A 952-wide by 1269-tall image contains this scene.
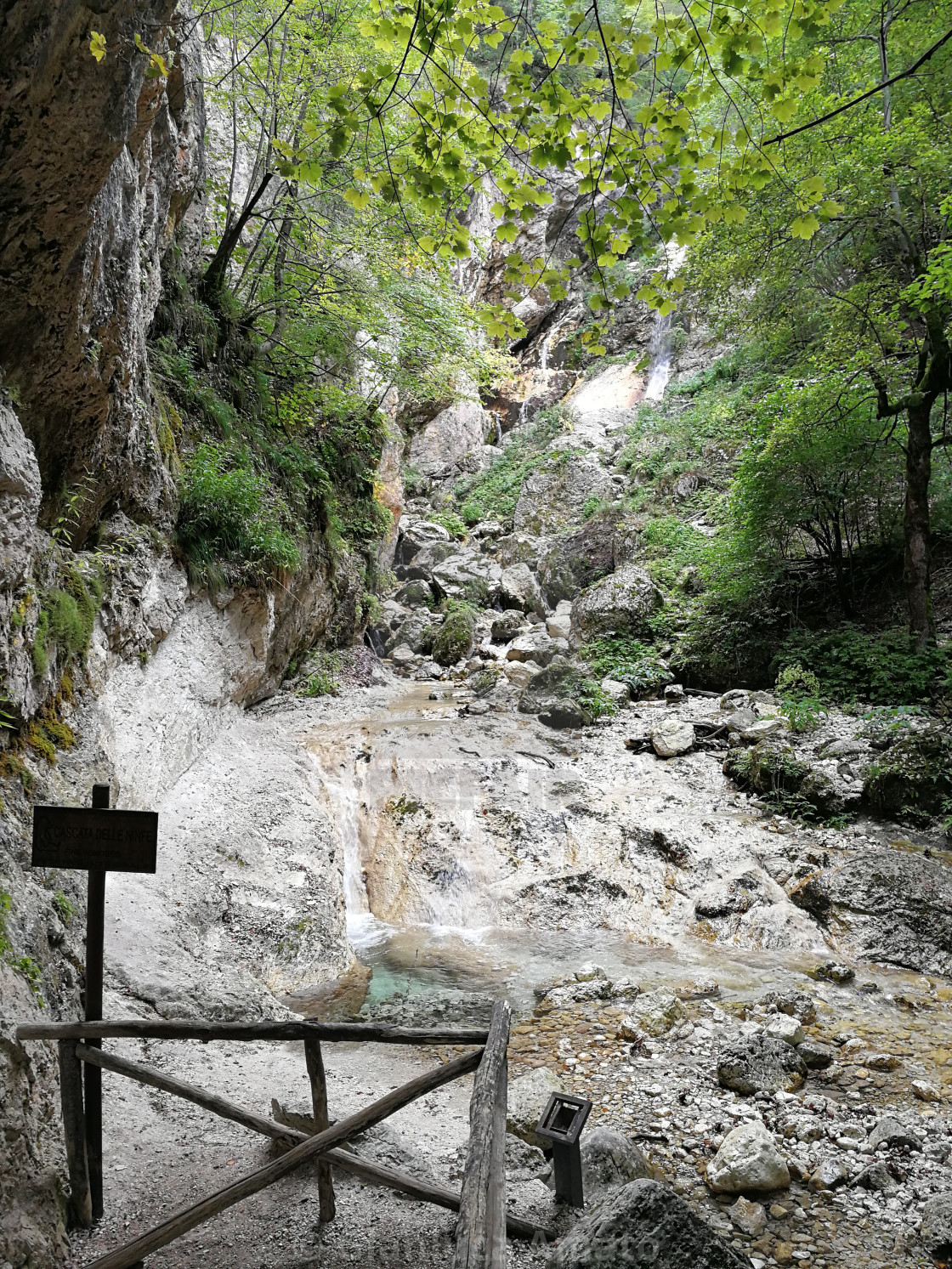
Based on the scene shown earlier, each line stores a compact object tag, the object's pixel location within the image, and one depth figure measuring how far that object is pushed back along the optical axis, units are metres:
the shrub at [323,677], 12.19
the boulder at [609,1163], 3.44
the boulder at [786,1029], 4.79
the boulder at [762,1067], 4.32
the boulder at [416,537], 22.78
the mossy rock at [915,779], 7.45
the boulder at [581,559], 19.20
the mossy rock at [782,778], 7.87
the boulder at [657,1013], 5.07
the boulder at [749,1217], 3.32
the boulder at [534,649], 14.62
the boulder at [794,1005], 5.12
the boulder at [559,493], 22.44
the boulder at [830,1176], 3.54
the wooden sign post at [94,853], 2.89
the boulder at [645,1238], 2.29
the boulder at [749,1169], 3.53
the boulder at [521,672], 13.56
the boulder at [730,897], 6.85
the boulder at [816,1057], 4.57
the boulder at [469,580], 20.08
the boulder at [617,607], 14.28
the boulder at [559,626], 17.06
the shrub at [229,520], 8.22
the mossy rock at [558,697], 11.17
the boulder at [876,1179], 3.49
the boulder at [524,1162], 3.48
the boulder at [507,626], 17.36
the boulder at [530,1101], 4.05
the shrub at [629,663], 12.52
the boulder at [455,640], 16.25
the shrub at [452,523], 24.62
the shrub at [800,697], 9.23
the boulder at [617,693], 11.95
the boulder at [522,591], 19.44
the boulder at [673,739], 9.66
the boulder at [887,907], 5.96
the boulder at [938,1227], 3.10
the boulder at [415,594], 19.77
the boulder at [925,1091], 4.19
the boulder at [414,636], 17.22
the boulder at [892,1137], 3.75
